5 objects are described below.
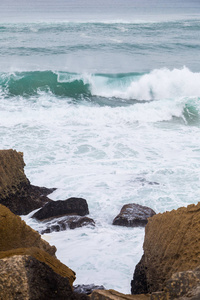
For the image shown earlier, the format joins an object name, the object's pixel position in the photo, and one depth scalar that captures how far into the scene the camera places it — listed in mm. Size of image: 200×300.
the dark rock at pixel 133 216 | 10516
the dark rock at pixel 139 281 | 6578
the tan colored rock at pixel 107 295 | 4605
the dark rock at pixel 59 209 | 10625
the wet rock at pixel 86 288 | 6298
